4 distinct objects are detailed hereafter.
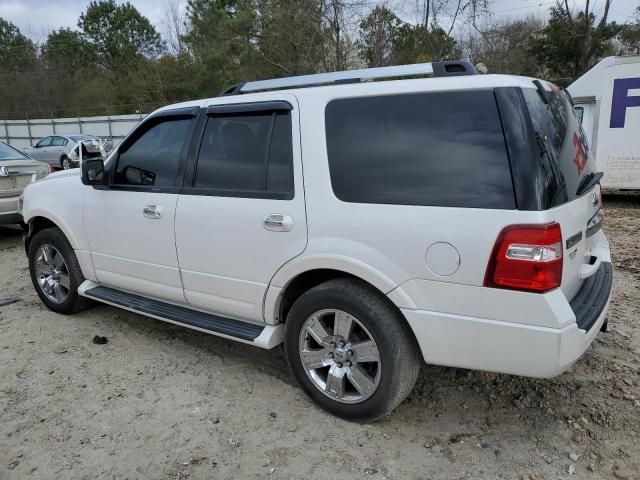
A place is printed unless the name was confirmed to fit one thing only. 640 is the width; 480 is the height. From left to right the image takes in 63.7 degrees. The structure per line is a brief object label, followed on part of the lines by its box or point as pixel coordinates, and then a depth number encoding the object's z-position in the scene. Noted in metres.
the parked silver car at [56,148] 20.62
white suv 2.41
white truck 9.21
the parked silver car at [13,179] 7.47
